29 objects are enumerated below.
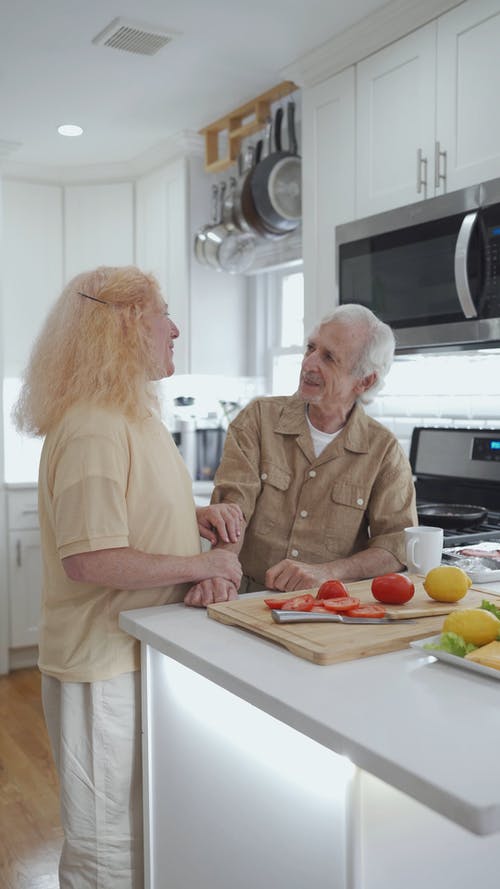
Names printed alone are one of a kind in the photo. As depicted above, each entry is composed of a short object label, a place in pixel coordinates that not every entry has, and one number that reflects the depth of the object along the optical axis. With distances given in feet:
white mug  5.47
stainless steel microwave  7.84
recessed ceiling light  12.98
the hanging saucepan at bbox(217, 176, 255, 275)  12.24
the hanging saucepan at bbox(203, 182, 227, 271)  12.48
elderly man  6.36
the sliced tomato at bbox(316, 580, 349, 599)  4.82
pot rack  11.68
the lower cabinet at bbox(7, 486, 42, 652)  13.34
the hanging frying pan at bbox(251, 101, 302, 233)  11.18
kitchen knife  4.38
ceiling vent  9.55
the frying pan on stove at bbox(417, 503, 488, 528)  8.01
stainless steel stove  9.25
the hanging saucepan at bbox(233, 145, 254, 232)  11.59
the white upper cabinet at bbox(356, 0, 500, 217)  7.98
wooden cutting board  3.99
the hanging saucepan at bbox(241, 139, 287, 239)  11.32
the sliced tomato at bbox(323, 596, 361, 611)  4.51
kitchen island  3.03
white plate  3.73
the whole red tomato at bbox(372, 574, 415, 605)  4.69
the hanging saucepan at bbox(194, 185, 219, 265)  12.76
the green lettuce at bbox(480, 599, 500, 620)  4.34
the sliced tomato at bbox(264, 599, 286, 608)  4.67
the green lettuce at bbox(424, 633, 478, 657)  3.92
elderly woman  4.94
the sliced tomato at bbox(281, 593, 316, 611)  4.56
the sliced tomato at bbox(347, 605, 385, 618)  4.44
